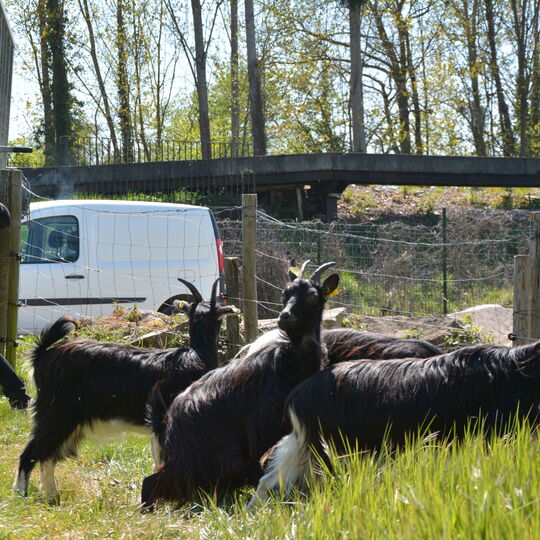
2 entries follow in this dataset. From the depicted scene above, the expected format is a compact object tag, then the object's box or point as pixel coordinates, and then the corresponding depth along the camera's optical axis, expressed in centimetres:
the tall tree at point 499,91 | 3228
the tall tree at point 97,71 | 3172
